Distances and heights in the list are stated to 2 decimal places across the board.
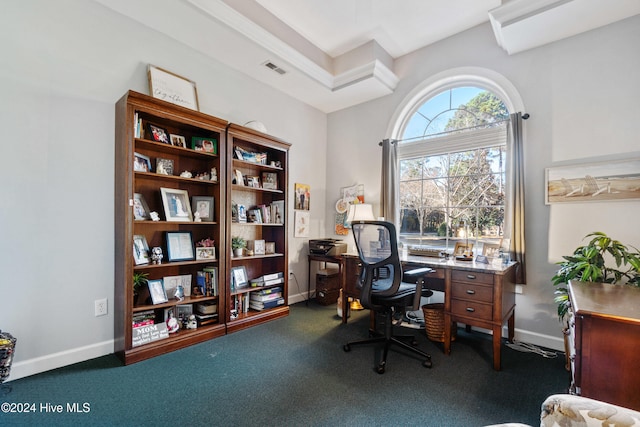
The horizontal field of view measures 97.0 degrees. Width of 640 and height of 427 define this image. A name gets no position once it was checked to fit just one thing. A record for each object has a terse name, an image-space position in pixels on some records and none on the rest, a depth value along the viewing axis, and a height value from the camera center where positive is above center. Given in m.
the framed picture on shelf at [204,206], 2.76 +0.10
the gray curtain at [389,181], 3.48 +0.43
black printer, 3.62 -0.41
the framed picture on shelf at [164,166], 2.48 +0.45
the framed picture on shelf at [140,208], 2.33 +0.06
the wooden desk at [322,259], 3.58 -0.57
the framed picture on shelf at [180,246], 2.52 -0.27
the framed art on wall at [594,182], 2.23 +0.28
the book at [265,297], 3.15 -0.92
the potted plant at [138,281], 2.32 -0.54
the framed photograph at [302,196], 3.86 +0.28
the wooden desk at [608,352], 1.15 -0.58
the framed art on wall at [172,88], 2.51 +1.19
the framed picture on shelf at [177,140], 2.58 +0.70
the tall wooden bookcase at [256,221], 2.89 -0.06
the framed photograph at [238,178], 2.99 +0.41
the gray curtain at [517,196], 2.59 +0.18
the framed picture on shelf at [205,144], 2.74 +0.70
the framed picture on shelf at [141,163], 2.34 +0.45
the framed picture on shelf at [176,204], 2.49 +0.10
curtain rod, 3.57 +0.95
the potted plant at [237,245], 3.04 -0.31
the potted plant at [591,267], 1.86 -0.36
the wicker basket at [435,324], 2.60 -1.01
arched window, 2.97 +0.54
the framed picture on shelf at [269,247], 3.36 -0.37
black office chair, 2.14 -0.49
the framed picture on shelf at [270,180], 3.38 +0.43
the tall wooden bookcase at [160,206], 2.17 +0.08
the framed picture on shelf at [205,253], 2.66 -0.35
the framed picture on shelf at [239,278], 3.01 -0.67
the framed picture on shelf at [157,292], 2.35 -0.64
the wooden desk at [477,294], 2.14 -0.63
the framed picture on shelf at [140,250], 2.29 -0.28
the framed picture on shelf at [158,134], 2.41 +0.71
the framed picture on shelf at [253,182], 3.19 +0.39
